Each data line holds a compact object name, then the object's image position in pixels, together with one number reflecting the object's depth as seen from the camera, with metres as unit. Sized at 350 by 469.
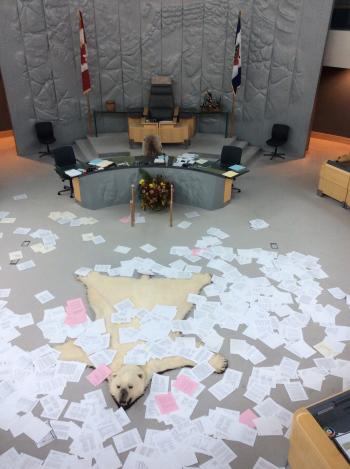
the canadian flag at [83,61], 7.77
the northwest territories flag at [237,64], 7.75
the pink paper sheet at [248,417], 3.18
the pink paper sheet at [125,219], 6.18
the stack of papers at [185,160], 6.64
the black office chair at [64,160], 6.57
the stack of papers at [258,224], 6.05
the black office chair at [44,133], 8.59
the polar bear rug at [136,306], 3.45
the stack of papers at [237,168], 6.48
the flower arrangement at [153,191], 6.30
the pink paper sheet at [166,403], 3.28
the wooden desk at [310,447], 2.29
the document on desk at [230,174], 6.28
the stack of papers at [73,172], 6.25
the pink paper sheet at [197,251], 5.34
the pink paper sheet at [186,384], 3.44
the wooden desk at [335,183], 6.53
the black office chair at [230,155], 6.91
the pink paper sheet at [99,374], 3.51
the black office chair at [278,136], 8.51
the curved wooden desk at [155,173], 6.42
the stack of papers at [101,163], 6.45
